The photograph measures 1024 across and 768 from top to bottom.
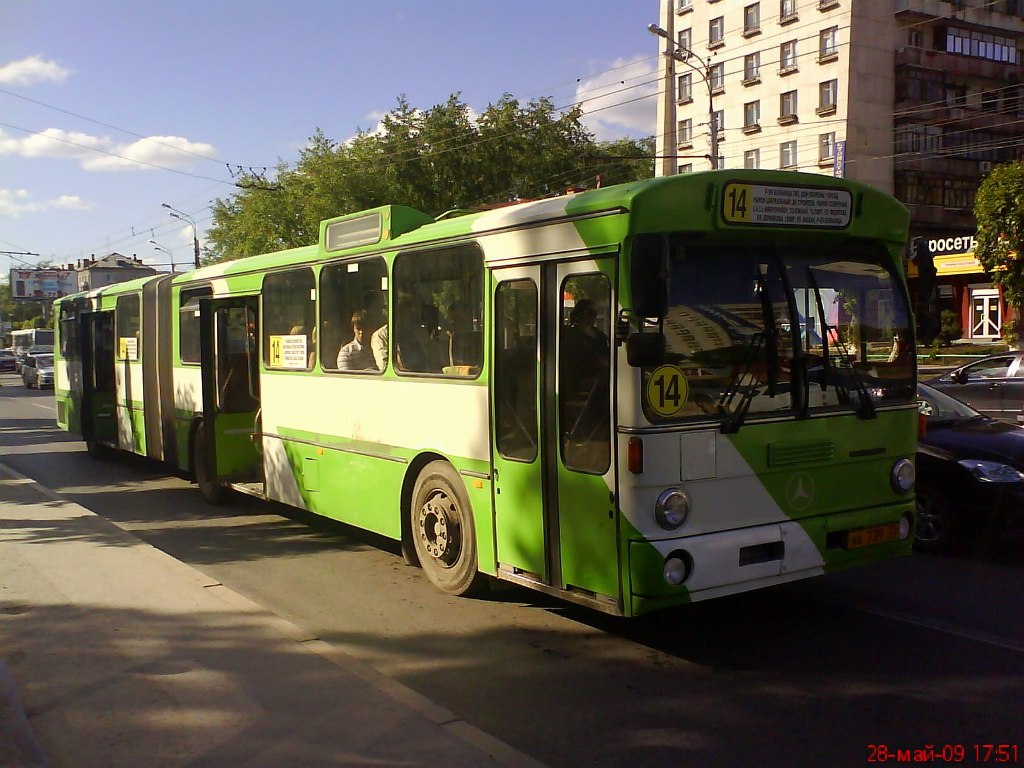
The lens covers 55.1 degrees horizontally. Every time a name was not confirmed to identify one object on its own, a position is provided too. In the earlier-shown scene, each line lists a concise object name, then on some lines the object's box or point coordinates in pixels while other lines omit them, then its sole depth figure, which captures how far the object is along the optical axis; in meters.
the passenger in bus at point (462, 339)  6.95
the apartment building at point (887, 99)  48.28
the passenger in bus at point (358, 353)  8.44
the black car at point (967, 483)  8.07
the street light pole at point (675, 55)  29.51
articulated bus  5.58
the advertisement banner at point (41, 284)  111.99
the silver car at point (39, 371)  43.34
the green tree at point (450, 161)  34.84
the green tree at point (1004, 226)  32.41
